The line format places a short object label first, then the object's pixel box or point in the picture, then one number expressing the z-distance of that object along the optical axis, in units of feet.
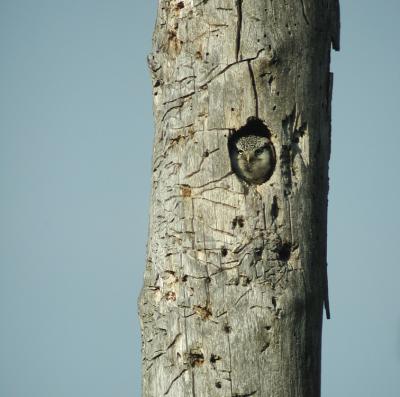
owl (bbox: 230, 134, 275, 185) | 37.65
